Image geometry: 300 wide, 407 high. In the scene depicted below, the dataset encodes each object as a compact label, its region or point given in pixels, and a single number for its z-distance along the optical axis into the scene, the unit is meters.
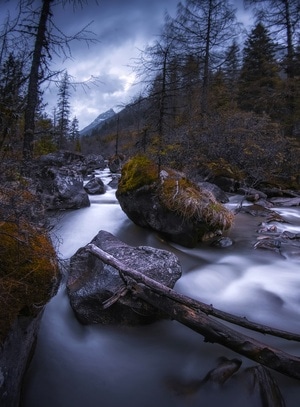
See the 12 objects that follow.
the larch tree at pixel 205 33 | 15.60
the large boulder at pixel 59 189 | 8.28
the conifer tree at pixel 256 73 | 20.64
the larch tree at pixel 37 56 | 7.77
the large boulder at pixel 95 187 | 11.53
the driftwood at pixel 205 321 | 2.42
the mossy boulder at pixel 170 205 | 5.92
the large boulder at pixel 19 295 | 1.99
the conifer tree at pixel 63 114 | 41.69
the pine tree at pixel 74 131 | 60.61
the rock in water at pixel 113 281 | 3.40
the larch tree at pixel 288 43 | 15.70
